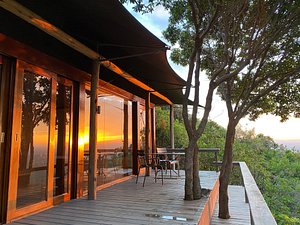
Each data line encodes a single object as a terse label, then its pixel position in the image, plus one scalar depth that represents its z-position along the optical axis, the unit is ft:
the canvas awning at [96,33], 10.05
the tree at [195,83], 13.56
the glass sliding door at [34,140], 10.91
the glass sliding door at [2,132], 9.86
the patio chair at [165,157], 22.98
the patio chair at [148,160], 21.44
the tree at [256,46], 15.30
